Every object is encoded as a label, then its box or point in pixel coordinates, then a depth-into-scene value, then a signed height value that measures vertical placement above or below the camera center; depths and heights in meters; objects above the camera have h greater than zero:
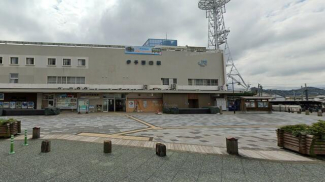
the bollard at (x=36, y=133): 9.41 -1.64
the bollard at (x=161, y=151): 6.90 -1.94
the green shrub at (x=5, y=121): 9.82 -1.06
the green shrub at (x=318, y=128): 7.01 -1.25
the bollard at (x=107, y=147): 7.17 -1.83
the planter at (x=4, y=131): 9.54 -1.52
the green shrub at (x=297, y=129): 7.51 -1.38
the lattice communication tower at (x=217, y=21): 43.94 +18.60
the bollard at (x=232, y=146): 7.19 -1.88
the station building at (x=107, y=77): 27.67 +3.67
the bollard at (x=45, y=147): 7.16 -1.79
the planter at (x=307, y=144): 6.93 -1.86
